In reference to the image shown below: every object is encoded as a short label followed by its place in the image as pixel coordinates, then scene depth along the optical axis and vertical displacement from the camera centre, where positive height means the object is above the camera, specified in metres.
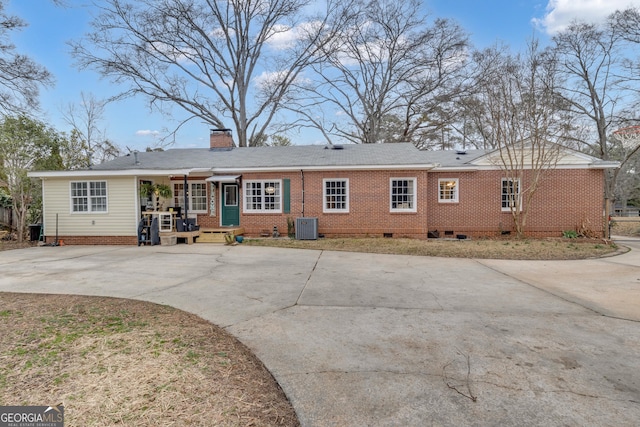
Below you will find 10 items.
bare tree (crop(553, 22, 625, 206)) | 19.33 +8.12
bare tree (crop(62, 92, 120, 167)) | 20.17 +5.89
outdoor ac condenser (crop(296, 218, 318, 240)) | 12.77 -0.83
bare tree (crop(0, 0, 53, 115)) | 10.21 +4.71
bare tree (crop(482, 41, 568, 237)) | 12.38 +3.11
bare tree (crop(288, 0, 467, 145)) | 23.34 +10.14
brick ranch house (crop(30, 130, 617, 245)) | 12.52 +0.46
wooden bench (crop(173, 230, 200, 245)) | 12.52 -1.00
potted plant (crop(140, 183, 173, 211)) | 12.73 +0.82
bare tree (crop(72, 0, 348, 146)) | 21.45 +11.63
